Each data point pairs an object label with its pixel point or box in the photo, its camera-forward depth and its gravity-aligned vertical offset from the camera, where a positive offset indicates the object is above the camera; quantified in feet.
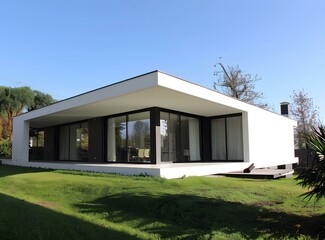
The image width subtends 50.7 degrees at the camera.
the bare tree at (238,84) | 130.62 +24.90
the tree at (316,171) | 22.77 -1.54
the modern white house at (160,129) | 44.19 +3.80
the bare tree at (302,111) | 124.88 +13.86
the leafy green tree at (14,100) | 119.75 +18.96
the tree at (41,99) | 140.24 +22.14
